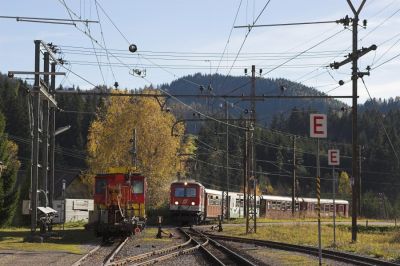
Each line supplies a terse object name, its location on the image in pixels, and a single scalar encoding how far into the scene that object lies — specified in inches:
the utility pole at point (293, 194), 2832.2
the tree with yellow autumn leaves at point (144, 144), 2442.2
